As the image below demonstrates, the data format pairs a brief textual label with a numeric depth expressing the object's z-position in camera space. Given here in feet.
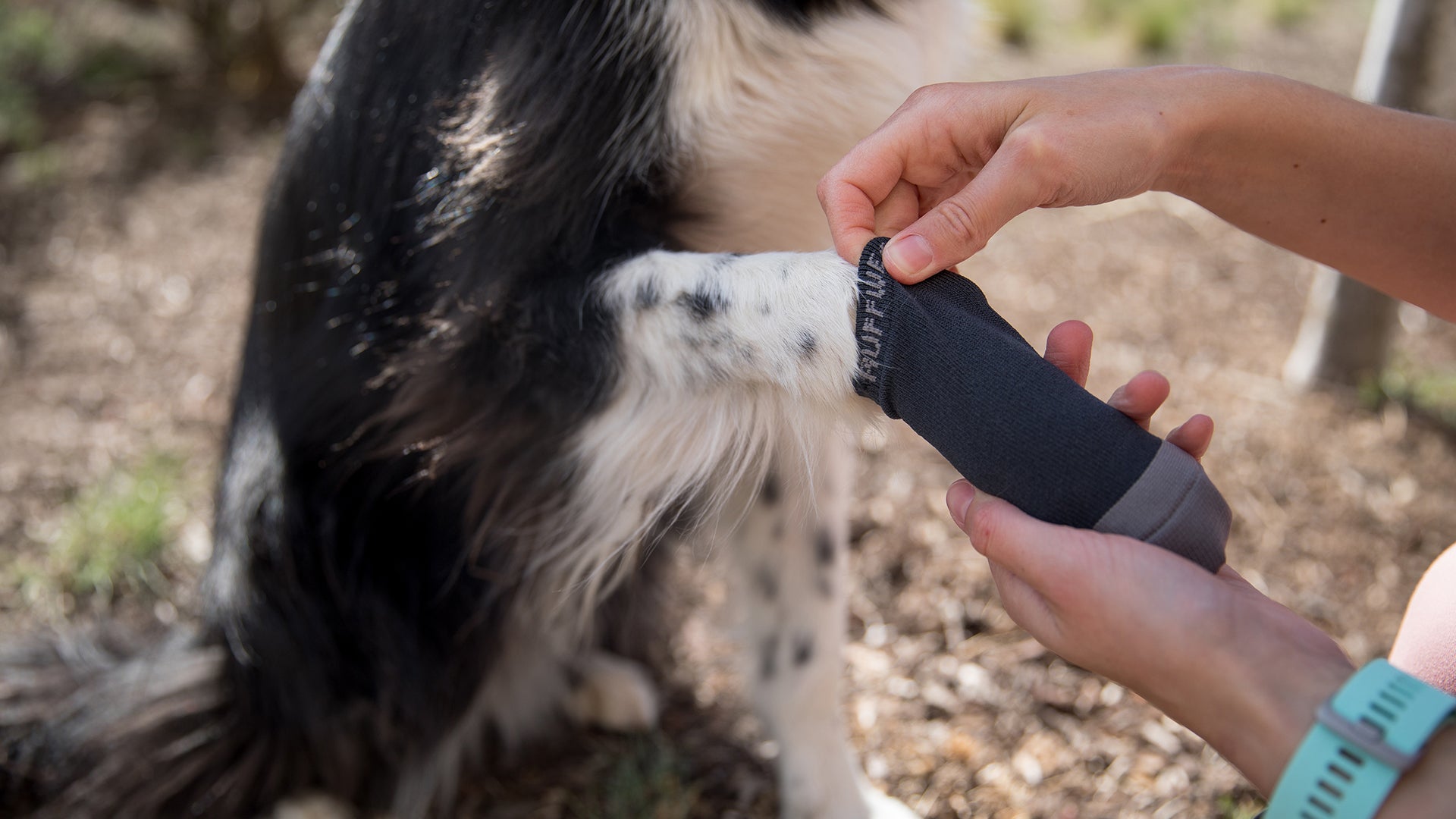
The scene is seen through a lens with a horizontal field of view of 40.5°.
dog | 2.52
